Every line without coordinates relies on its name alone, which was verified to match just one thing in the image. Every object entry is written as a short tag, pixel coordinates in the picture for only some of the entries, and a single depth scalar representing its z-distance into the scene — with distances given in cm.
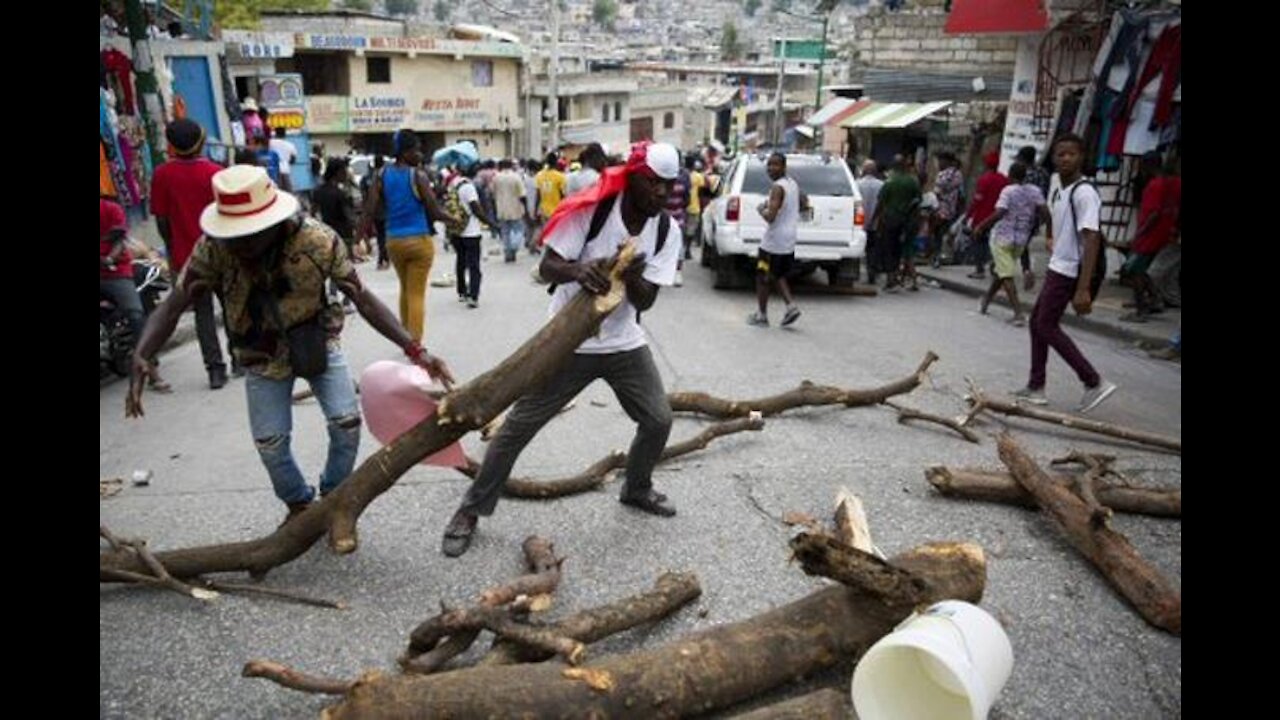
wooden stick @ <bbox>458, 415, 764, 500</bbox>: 431
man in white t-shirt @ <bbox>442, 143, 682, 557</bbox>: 356
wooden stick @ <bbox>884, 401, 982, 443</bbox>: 523
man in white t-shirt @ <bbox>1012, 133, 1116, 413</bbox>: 555
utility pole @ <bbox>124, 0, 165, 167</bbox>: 878
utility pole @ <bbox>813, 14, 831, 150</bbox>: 3074
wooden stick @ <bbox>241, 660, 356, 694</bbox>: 248
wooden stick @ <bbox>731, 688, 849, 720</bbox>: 232
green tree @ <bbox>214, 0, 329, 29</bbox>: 3534
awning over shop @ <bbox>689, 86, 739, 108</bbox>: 6219
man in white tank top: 838
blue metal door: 1247
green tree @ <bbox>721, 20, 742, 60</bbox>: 11788
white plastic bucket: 231
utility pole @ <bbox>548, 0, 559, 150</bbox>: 2636
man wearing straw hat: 328
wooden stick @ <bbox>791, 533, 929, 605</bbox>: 254
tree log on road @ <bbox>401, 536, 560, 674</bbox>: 265
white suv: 1060
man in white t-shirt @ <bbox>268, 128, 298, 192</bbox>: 1249
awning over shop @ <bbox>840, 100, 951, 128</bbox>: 1681
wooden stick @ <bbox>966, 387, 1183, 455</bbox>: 490
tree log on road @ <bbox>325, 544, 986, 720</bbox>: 234
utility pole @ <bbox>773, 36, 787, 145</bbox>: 4197
